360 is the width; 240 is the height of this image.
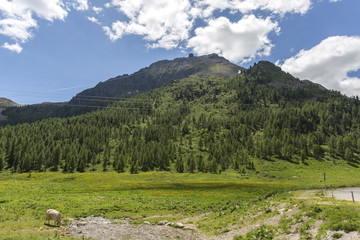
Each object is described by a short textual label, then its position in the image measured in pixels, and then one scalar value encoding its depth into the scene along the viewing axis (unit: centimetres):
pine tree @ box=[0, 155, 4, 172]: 10867
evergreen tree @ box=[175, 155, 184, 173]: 11524
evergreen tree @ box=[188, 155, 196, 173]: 11568
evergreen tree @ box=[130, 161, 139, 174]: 11122
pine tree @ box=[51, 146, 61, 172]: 12905
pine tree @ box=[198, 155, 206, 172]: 11578
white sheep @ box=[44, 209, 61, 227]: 2234
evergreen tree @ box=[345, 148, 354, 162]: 13475
